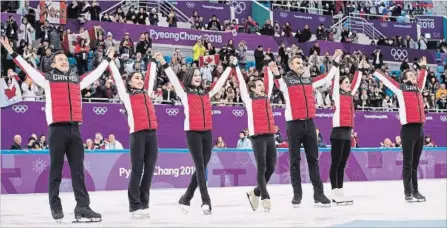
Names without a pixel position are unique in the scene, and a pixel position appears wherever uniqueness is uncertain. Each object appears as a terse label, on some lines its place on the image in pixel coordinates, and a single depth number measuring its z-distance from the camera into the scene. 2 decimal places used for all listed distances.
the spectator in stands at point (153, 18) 26.36
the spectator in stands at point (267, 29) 28.81
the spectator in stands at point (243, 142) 21.12
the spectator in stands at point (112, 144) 19.08
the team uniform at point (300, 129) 9.93
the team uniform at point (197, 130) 9.02
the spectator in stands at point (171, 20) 26.61
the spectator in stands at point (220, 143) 20.98
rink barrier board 15.84
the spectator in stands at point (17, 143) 17.54
